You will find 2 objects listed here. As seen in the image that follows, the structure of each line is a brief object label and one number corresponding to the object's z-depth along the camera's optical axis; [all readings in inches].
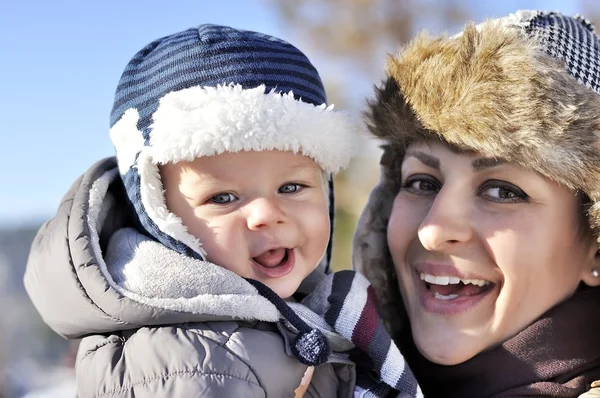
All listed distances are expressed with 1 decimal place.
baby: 68.3
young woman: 79.7
